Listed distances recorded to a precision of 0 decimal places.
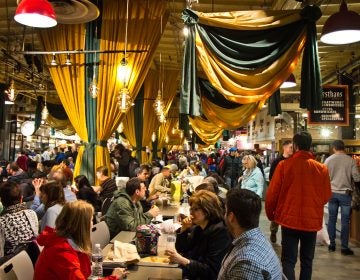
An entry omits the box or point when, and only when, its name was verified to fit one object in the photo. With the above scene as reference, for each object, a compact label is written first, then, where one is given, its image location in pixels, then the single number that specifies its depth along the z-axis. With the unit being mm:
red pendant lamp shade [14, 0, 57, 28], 3875
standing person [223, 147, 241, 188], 14283
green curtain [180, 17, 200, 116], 3922
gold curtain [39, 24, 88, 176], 7488
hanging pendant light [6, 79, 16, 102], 7629
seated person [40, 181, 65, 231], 4297
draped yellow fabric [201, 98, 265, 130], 7586
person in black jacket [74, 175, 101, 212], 6062
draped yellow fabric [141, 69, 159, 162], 12664
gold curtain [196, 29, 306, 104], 4051
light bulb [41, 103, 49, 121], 12376
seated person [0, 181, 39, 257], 3908
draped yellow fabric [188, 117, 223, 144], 12547
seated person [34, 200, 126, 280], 2740
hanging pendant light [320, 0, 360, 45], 4402
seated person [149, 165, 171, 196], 8414
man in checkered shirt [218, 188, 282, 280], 1938
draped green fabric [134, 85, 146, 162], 12374
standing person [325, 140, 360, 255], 7121
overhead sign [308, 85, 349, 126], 10031
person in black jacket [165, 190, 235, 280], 3115
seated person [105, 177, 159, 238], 4645
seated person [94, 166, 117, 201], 6574
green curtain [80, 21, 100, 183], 7406
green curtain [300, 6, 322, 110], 4090
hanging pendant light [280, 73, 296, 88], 8125
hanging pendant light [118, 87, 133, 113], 6375
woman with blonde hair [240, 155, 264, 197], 7738
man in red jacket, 4461
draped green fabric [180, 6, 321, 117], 4059
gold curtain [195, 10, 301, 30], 4113
